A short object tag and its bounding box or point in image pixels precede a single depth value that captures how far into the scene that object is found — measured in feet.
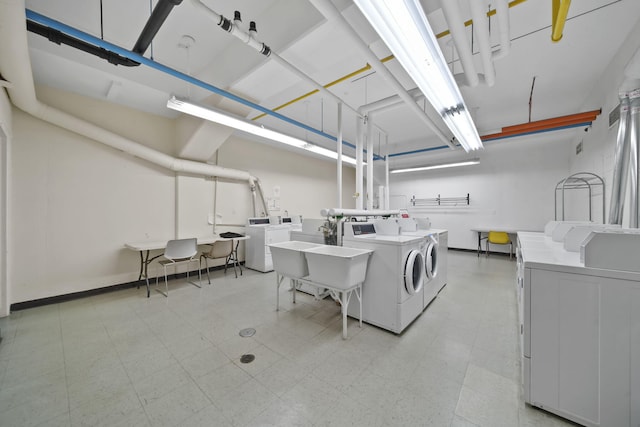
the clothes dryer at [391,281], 7.39
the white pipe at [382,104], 10.34
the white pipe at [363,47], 4.74
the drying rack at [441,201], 21.26
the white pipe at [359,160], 11.63
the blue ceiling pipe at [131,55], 5.39
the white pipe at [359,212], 9.20
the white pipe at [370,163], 11.86
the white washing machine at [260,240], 15.11
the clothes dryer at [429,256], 9.29
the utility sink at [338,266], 7.05
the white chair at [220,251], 13.25
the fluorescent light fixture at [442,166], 19.29
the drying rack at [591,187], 10.59
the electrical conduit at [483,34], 4.55
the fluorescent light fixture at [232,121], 8.56
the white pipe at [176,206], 13.74
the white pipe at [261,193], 17.68
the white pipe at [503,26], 4.77
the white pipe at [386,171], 15.79
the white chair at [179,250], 11.44
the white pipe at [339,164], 11.99
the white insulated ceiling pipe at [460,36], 4.48
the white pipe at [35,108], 5.06
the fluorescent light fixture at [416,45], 4.06
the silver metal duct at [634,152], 5.77
